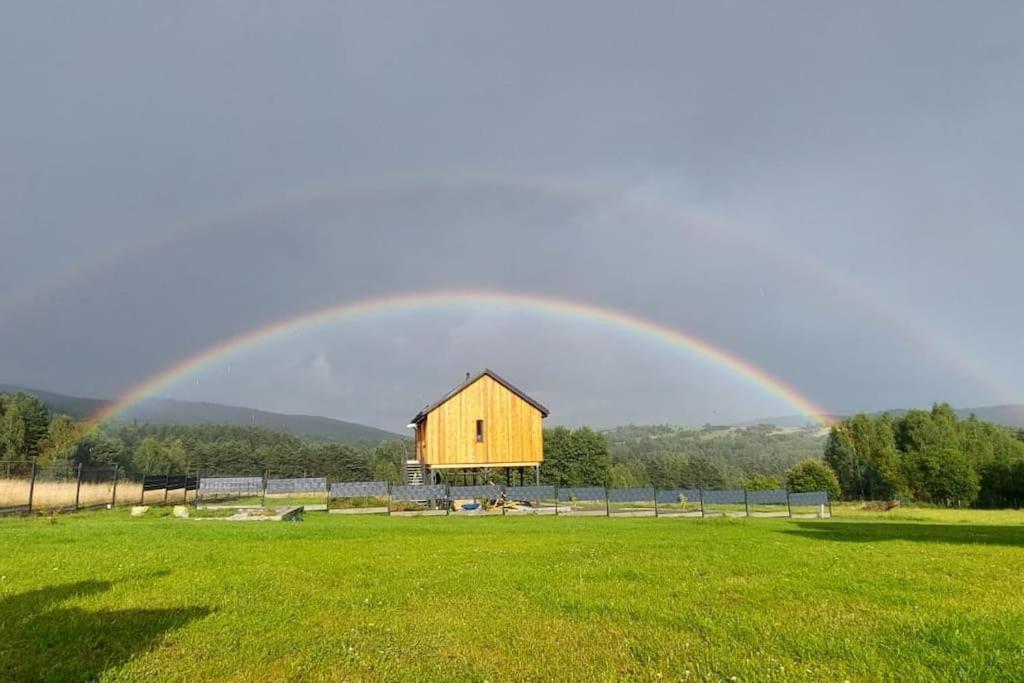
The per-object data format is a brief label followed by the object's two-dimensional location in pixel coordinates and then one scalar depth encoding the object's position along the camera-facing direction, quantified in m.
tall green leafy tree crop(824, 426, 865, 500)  112.00
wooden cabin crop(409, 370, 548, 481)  46.66
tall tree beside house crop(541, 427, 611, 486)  110.88
